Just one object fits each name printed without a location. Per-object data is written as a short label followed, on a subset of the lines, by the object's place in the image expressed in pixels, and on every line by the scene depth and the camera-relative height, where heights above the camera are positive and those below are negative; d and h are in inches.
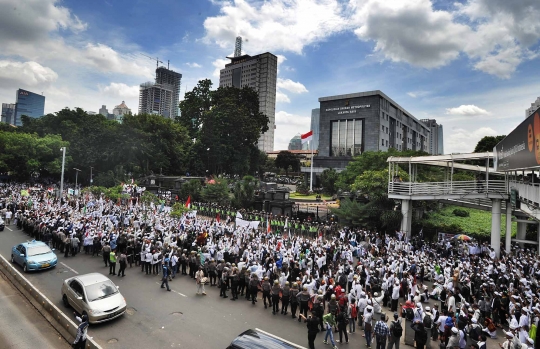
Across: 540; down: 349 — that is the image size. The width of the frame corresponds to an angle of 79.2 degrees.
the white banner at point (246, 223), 852.7 -110.1
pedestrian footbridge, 809.5 -1.7
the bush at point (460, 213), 1346.0 -87.8
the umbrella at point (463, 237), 818.2 -115.6
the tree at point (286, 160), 3754.9 +268.9
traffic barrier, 370.0 -178.7
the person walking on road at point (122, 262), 591.8 -156.2
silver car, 406.9 -160.2
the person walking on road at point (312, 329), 368.9 -163.8
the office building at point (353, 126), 2662.4 +521.5
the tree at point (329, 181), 2166.6 +30.9
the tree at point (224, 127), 2247.8 +379.6
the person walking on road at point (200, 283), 526.1 -166.6
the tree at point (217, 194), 1380.4 -59.7
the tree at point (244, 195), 1317.7 -54.9
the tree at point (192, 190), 1482.5 -49.4
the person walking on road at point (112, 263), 596.1 -160.9
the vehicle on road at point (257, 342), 293.0 -146.5
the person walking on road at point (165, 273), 546.7 -160.2
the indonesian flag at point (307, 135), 2080.1 +315.4
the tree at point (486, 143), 1931.8 +301.9
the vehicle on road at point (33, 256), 588.1 -157.3
